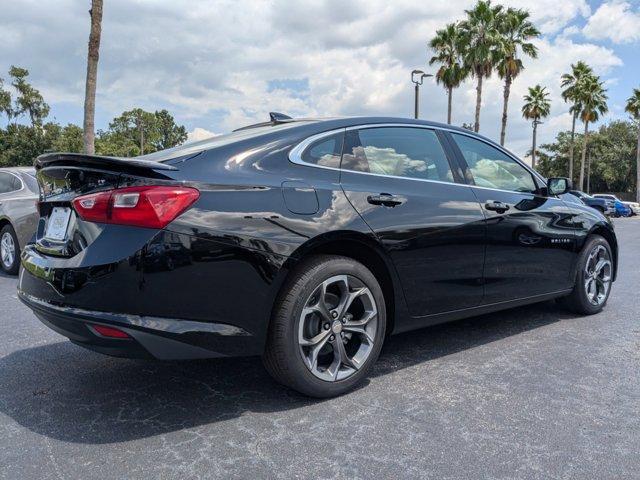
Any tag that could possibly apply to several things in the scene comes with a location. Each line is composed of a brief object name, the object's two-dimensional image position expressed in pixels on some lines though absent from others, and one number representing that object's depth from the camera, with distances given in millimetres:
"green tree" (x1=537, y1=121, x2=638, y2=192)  60344
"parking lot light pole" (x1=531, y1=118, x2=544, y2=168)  49344
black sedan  2426
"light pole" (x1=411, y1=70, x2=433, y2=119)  21344
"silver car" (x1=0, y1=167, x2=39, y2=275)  6895
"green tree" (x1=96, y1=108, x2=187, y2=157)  77250
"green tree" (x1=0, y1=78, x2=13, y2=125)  44969
